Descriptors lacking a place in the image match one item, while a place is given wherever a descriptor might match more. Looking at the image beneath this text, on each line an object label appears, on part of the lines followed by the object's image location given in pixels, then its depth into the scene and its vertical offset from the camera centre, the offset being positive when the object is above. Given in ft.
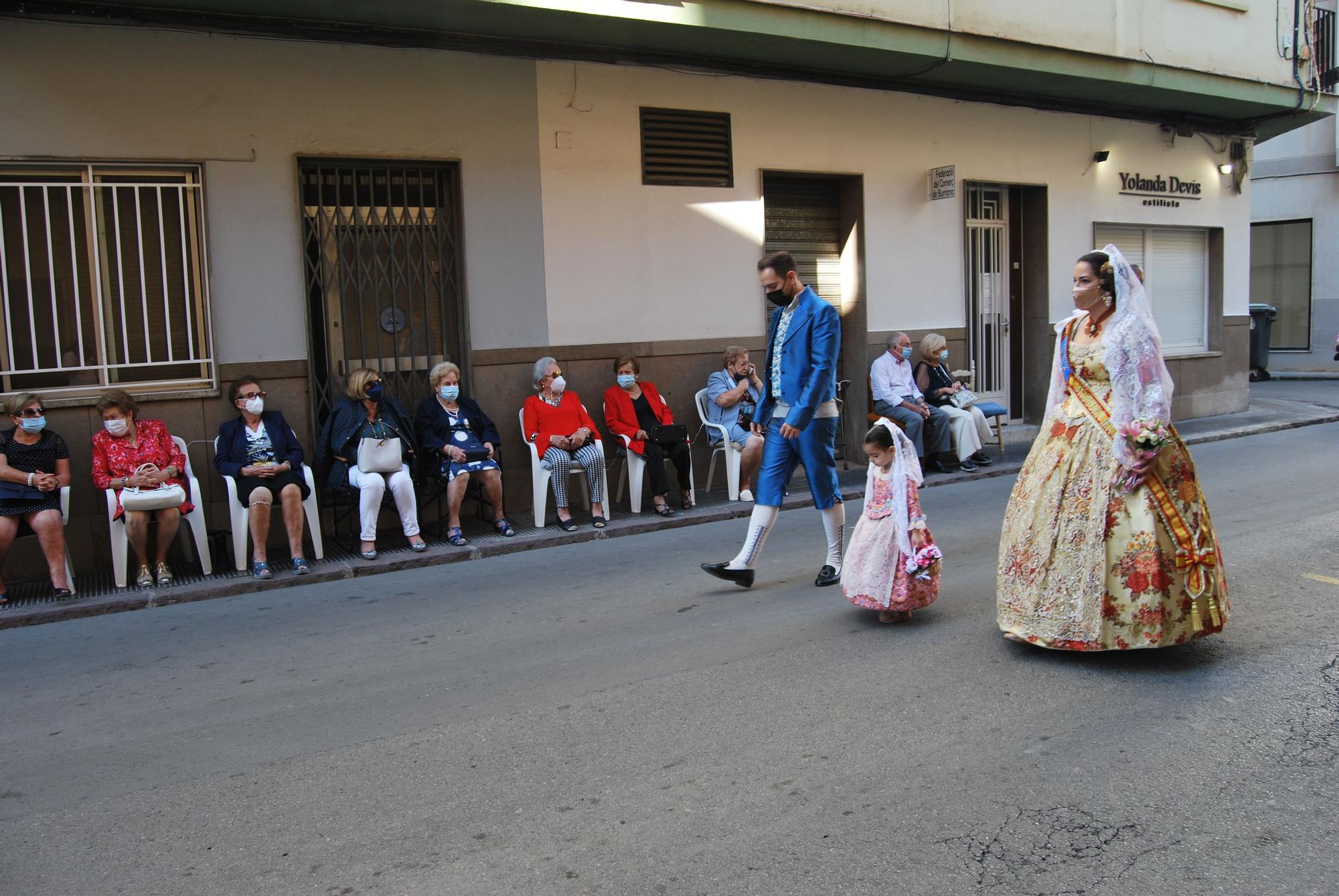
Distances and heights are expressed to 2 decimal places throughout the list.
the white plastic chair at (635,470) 32.55 -3.79
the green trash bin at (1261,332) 70.18 -0.99
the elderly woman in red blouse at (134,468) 25.39 -2.47
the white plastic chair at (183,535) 25.32 -4.06
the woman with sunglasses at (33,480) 24.43 -2.56
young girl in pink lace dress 19.20 -3.57
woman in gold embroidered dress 16.40 -2.93
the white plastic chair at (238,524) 26.55 -3.99
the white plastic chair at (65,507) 25.50 -3.28
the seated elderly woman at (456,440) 29.25 -2.46
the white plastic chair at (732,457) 34.63 -3.72
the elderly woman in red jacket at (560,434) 30.60 -2.51
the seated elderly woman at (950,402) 38.75 -2.60
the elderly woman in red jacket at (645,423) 32.53 -2.47
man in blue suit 21.86 -1.46
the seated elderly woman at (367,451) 28.09 -2.51
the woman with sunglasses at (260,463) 26.37 -2.61
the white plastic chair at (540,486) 30.60 -3.88
